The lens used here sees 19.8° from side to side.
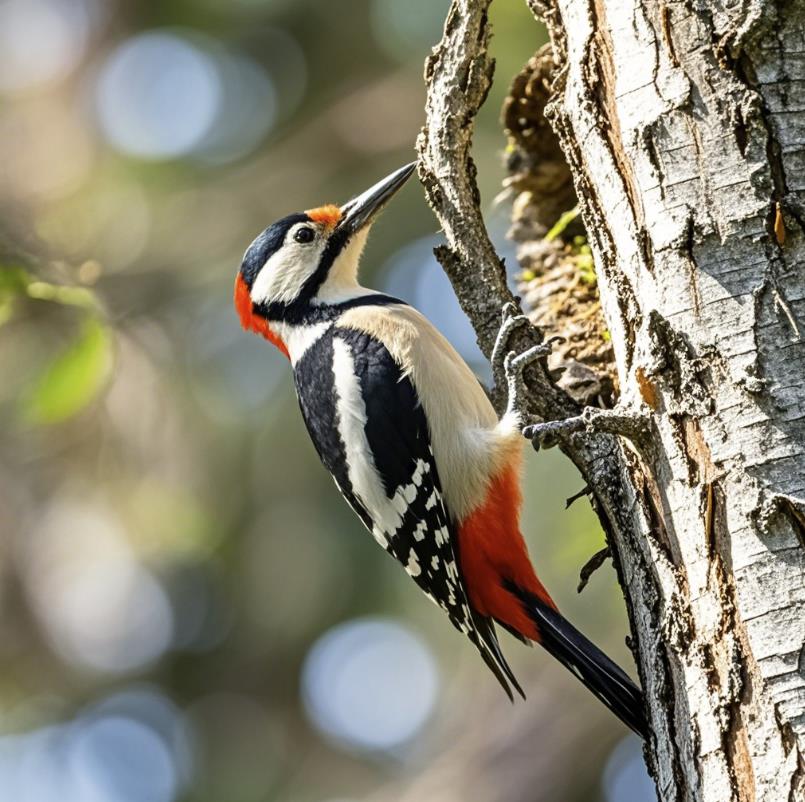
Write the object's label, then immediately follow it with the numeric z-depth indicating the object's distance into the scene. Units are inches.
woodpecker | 319.3
